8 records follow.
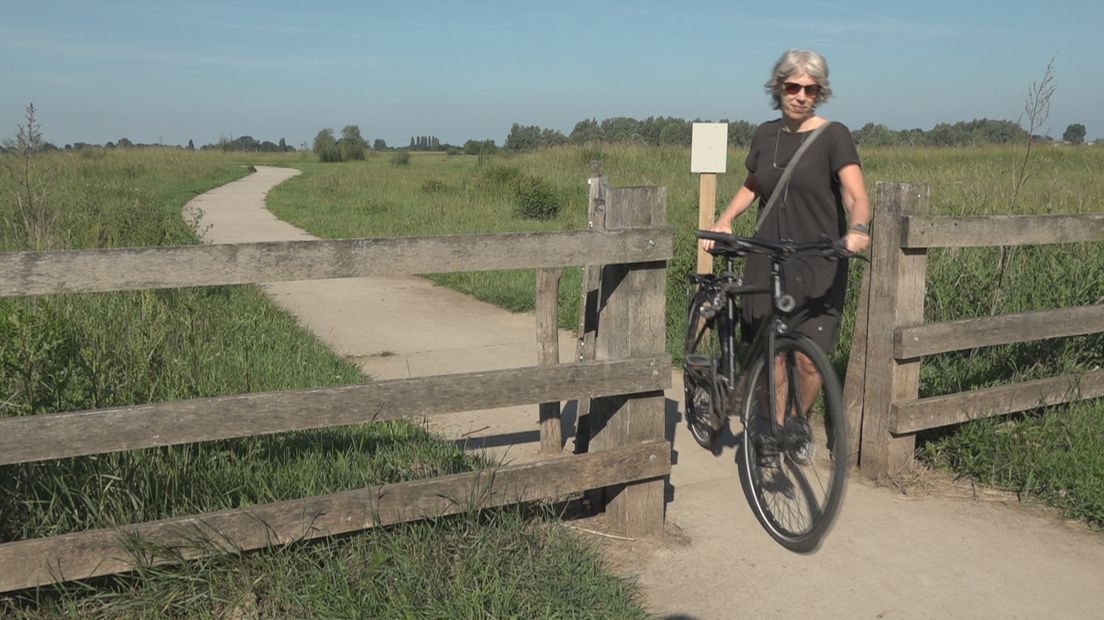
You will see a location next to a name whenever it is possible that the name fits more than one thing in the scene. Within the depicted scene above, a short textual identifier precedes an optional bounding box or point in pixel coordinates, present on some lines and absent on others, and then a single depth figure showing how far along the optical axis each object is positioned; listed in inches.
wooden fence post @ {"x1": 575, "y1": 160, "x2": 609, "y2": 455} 187.2
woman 170.2
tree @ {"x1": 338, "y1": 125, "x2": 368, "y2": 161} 2669.8
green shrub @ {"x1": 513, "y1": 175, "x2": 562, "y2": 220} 735.1
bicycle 158.9
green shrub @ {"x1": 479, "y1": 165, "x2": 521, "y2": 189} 951.0
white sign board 300.7
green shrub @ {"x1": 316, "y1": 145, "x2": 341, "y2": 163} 2677.2
